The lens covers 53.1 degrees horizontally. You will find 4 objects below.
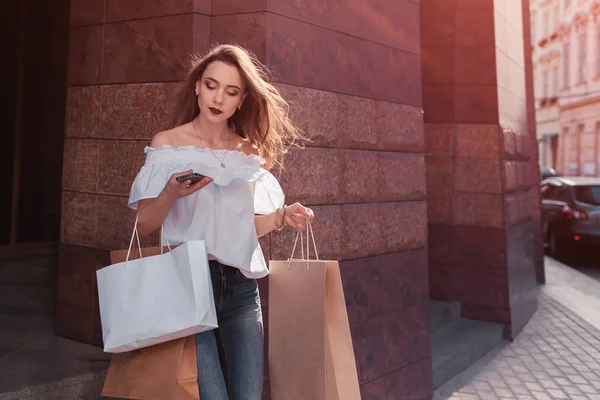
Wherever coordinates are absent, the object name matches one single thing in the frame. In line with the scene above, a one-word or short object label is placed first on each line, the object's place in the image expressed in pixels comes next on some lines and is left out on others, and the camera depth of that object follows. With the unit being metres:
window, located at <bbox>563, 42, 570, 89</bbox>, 35.50
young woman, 2.28
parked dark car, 11.37
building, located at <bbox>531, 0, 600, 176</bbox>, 32.03
